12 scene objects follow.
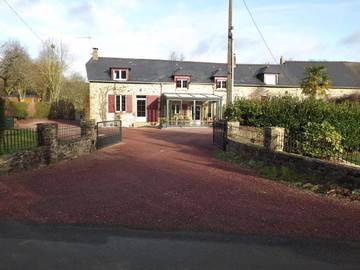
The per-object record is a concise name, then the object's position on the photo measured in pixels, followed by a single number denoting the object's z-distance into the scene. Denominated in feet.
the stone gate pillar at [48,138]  32.48
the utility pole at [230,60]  49.60
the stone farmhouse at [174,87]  98.27
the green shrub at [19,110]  101.13
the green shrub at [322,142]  28.60
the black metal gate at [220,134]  46.21
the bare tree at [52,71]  127.54
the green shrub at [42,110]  112.57
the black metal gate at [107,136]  47.24
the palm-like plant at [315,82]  96.94
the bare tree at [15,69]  96.84
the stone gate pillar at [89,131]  43.65
